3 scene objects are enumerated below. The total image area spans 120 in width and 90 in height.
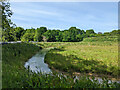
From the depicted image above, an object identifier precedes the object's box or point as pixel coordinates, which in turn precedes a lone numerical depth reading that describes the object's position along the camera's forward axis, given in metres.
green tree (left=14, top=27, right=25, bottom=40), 89.80
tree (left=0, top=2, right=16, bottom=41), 19.56
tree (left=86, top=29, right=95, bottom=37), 107.24
